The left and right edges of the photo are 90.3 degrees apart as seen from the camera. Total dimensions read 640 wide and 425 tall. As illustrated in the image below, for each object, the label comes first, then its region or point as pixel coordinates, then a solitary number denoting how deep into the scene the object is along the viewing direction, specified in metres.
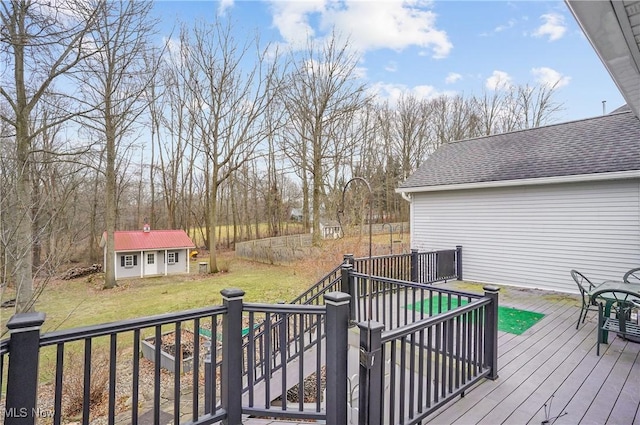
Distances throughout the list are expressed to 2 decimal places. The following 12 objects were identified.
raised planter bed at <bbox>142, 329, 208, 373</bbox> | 5.89
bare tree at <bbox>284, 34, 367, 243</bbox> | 15.48
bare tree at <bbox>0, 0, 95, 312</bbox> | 4.60
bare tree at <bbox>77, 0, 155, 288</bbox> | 7.07
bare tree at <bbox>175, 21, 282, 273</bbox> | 14.71
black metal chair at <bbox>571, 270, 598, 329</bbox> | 4.34
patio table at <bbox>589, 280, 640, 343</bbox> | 3.64
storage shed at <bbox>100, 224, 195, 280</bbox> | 14.65
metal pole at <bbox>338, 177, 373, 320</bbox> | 2.33
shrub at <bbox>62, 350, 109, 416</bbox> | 4.61
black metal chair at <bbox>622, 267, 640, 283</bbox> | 6.18
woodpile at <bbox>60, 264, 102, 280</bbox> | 14.38
